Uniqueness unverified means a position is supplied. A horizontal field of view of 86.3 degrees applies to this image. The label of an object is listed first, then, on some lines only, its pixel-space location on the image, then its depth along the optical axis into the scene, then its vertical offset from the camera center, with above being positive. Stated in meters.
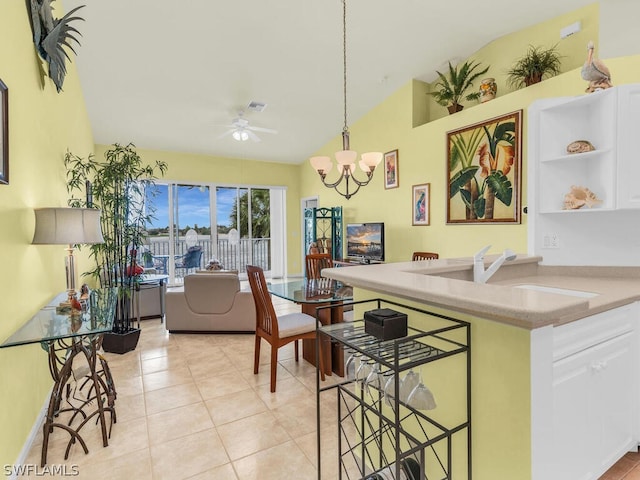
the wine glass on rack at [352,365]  1.35 -0.53
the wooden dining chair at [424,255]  4.55 -0.32
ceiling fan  5.00 +1.53
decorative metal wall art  2.25 +1.42
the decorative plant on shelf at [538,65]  3.52 +1.72
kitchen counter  0.95 -0.22
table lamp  2.13 +0.05
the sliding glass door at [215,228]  7.01 +0.12
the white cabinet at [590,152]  1.96 +0.50
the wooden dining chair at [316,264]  4.14 -0.39
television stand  5.75 -0.52
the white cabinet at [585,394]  1.08 -0.66
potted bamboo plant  3.56 +0.14
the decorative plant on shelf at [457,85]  4.26 +1.88
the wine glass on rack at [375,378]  1.20 -0.52
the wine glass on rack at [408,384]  1.18 -0.53
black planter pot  3.52 -1.12
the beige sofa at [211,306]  4.01 -0.87
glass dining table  2.88 -0.56
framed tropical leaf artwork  3.77 +0.72
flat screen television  5.68 -0.17
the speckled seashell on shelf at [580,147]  2.10 +0.52
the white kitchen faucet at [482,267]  1.68 -0.19
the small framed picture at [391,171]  5.41 +0.99
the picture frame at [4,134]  1.71 +0.52
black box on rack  1.18 -0.32
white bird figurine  2.04 +0.94
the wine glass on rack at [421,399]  1.14 -0.56
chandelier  3.13 +0.66
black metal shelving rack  1.13 -0.53
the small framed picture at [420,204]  4.88 +0.39
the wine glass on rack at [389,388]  1.17 -0.54
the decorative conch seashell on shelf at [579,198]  2.11 +0.20
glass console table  1.83 -0.71
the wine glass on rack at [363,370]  1.26 -0.52
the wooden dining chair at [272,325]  2.76 -0.78
